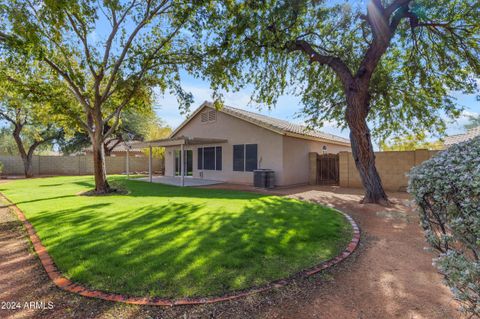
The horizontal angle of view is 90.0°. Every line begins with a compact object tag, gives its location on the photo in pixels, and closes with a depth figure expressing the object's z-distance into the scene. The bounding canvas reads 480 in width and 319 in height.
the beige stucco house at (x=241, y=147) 12.84
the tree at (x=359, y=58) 7.97
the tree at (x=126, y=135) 28.02
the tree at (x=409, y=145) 17.19
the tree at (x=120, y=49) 8.46
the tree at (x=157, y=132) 23.42
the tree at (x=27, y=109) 9.28
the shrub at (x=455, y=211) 1.67
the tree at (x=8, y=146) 42.42
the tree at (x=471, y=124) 33.62
